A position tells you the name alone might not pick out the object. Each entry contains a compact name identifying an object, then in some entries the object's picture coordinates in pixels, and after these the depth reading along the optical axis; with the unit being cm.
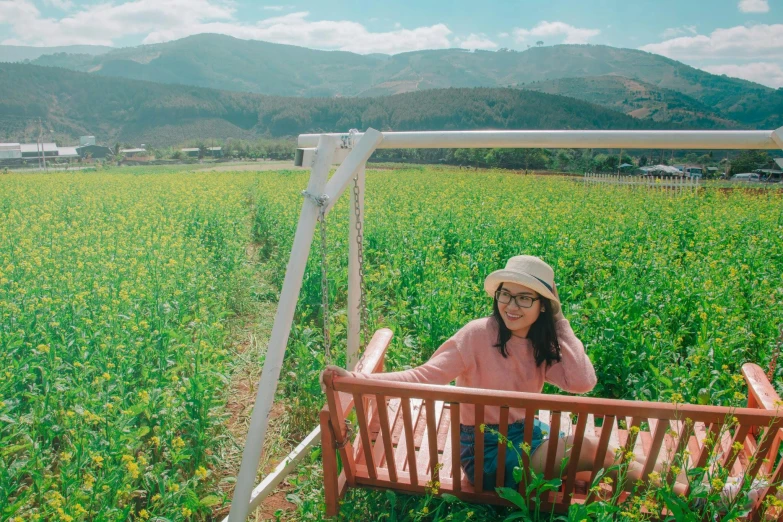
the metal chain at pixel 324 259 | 260
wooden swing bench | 192
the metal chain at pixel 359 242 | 306
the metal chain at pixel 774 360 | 302
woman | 261
